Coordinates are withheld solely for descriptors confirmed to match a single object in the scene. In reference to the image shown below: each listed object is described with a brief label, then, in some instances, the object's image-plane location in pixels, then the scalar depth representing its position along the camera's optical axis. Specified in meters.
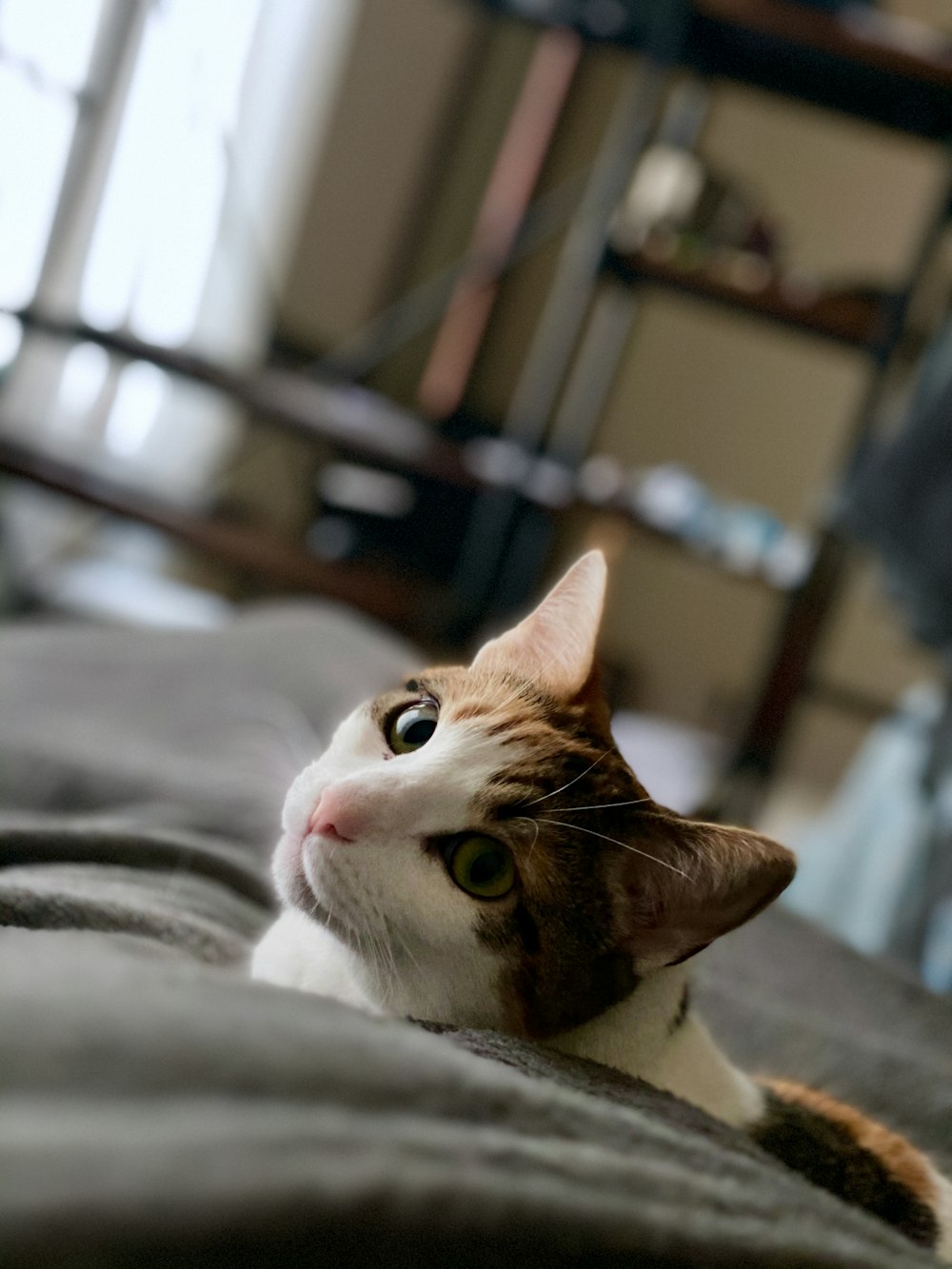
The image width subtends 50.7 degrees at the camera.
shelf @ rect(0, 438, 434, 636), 1.82
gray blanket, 0.21
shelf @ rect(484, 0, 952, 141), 1.67
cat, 0.53
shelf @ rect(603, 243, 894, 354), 1.83
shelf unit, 1.69
